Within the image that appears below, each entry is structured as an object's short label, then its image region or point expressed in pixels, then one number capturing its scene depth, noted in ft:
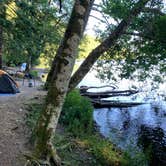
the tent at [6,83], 24.97
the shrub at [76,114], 20.81
